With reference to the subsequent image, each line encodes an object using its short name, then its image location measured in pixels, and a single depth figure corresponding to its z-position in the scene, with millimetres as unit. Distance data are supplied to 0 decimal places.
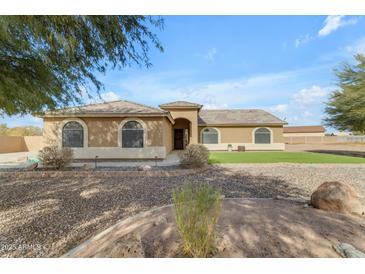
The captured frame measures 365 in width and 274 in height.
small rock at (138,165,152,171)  11050
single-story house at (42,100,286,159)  15508
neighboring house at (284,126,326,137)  58625
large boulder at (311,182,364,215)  4555
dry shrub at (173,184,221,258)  2814
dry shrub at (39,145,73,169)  11172
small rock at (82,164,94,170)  11691
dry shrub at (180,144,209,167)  11305
